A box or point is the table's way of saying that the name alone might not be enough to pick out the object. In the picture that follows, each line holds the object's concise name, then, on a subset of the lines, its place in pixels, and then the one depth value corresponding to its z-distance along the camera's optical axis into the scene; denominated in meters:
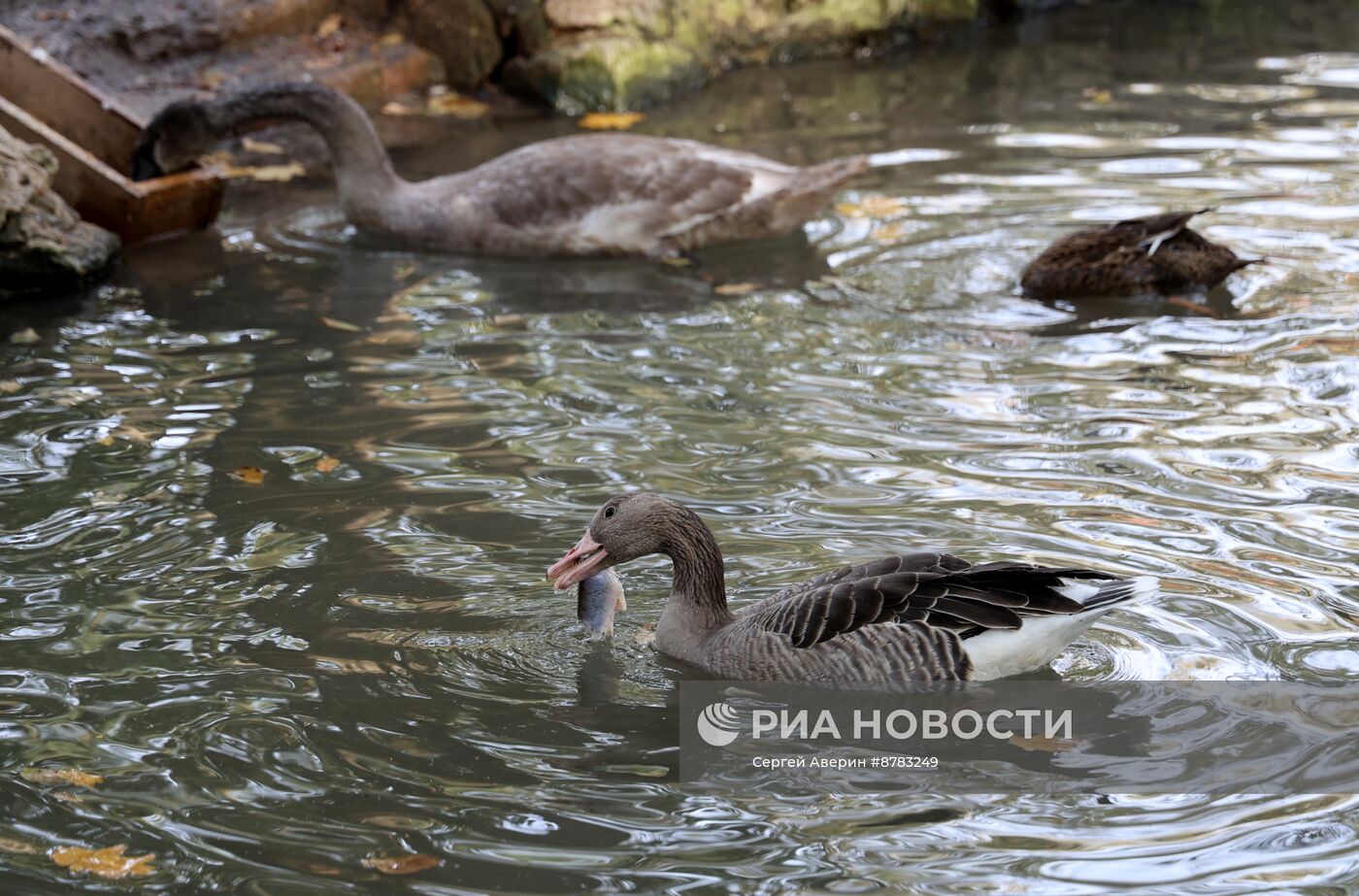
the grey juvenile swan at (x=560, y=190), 10.32
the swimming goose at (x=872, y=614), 5.14
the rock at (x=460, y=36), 14.27
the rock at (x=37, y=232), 9.40
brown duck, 8.97
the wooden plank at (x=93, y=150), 10.27
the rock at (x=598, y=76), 13.84
